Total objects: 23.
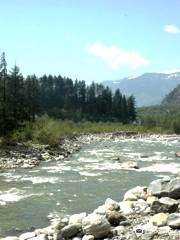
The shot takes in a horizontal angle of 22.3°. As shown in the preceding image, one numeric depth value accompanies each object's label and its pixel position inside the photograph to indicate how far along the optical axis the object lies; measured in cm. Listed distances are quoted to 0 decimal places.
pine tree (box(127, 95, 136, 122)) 15262
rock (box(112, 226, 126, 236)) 1560
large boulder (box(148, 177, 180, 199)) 1997
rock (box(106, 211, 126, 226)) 1727
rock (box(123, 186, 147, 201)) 2175
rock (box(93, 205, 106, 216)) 1852
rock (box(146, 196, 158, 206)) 1935
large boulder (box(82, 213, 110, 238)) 1561
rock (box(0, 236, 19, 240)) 1617
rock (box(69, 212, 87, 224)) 1711
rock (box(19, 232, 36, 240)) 1625
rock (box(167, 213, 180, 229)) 1504
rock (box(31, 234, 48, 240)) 1549
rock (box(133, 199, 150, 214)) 1868
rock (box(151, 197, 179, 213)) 1780
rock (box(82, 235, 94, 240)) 1533
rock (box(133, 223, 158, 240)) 1446
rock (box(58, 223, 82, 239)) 1608
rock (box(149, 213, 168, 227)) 1569
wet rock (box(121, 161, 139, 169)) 3860
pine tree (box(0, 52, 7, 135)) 5235
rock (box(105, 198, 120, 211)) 1912
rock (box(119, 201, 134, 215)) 1866
